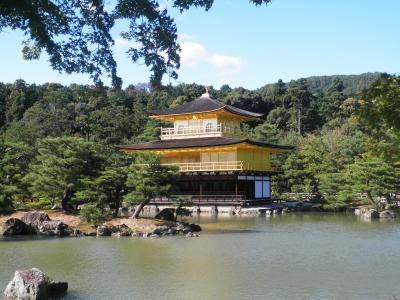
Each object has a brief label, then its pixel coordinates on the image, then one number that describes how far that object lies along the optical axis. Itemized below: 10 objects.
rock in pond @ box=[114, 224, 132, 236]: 17.66
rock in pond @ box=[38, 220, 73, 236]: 17.74
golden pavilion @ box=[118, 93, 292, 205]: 32.22
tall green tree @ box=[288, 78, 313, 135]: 62.09
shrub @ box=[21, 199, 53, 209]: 22.65
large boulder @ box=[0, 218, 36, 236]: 17.69
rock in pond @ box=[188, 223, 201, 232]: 19.36
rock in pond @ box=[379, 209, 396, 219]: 25.68
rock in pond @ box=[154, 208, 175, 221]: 20.41
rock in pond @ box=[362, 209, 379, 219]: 25.50
